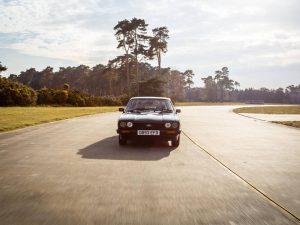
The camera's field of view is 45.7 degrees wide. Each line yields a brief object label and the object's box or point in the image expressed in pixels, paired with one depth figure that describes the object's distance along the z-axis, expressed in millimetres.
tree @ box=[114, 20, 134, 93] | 64125
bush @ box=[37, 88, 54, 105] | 43844
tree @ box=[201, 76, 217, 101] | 156500
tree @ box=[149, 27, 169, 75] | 69375
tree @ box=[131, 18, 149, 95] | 64312
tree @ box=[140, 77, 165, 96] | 59500
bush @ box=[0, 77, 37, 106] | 36344
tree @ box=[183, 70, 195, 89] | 138750
